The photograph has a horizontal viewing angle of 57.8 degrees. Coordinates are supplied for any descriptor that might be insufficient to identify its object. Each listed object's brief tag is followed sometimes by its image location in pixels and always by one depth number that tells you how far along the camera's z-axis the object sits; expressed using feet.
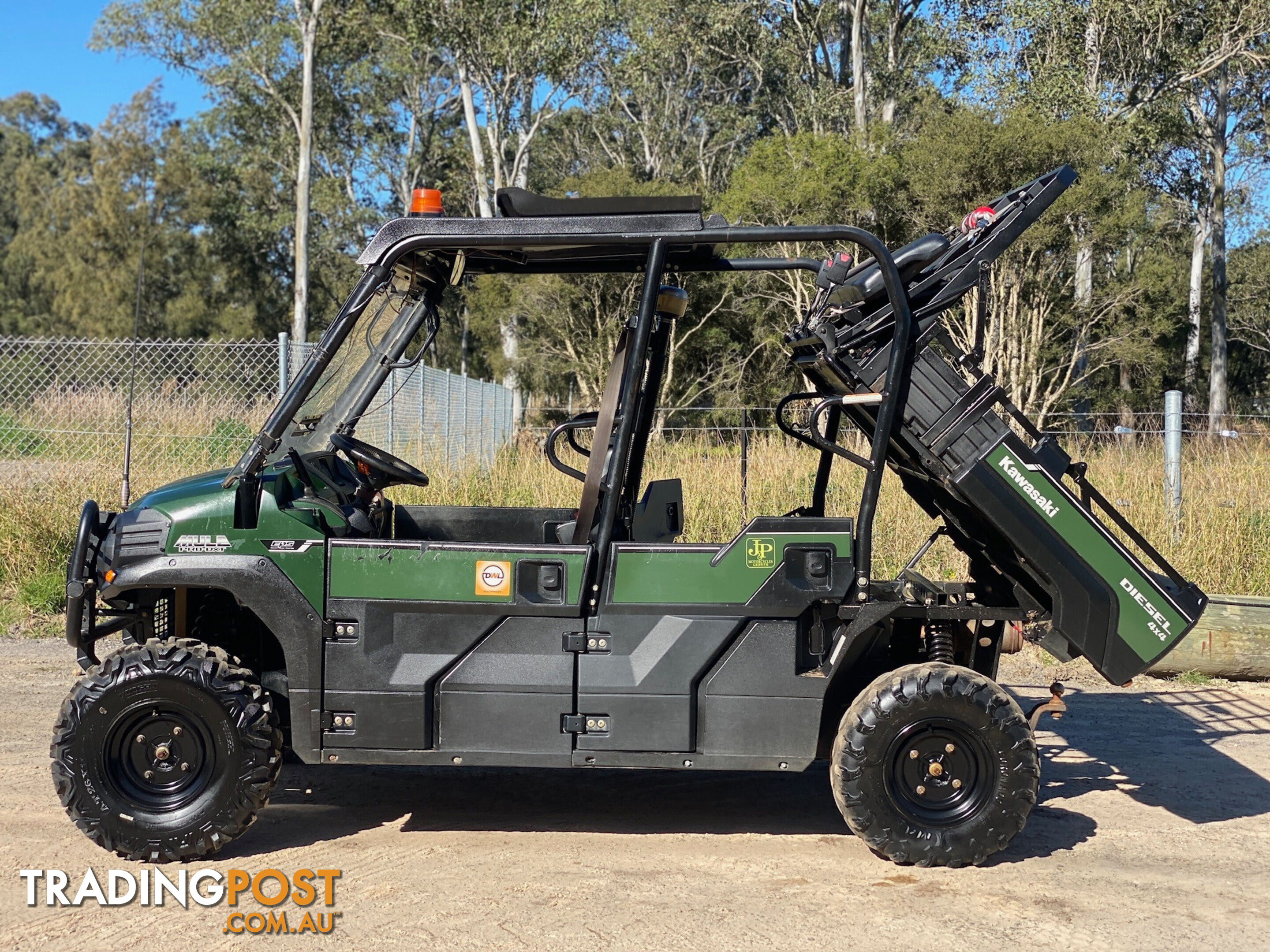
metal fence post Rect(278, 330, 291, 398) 29.55
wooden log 24.70
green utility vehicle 13.89
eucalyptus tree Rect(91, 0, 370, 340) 107.96
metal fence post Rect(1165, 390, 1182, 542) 28.91
